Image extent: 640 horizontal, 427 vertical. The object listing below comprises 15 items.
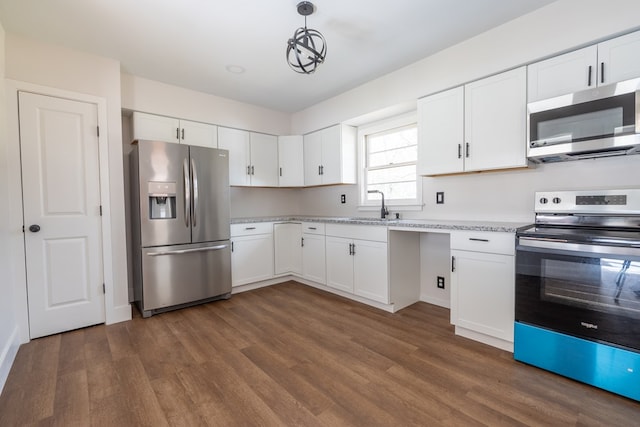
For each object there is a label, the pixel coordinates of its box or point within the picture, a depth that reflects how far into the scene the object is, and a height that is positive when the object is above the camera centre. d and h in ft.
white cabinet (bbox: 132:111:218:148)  10.38 +2.95
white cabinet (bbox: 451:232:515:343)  6.88 -2.03
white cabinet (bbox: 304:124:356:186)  12.23 +2.16
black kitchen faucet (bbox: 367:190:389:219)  11.09 -0.28
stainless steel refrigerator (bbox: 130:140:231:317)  9.39 -0.66
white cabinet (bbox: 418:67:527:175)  7.35 +2.17
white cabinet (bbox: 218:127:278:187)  12.57 +2.26
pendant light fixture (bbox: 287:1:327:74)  6.09 +3.52
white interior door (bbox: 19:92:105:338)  7.91 -0.15
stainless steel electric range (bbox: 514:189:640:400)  5.18 -1.80
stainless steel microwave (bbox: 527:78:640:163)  5.59 +1.66
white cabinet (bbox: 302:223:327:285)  11.80 -2.06
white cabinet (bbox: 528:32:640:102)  5.90 +2.98
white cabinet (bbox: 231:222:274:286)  11.67 -2.01
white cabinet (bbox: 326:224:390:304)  9.55 -2.05
